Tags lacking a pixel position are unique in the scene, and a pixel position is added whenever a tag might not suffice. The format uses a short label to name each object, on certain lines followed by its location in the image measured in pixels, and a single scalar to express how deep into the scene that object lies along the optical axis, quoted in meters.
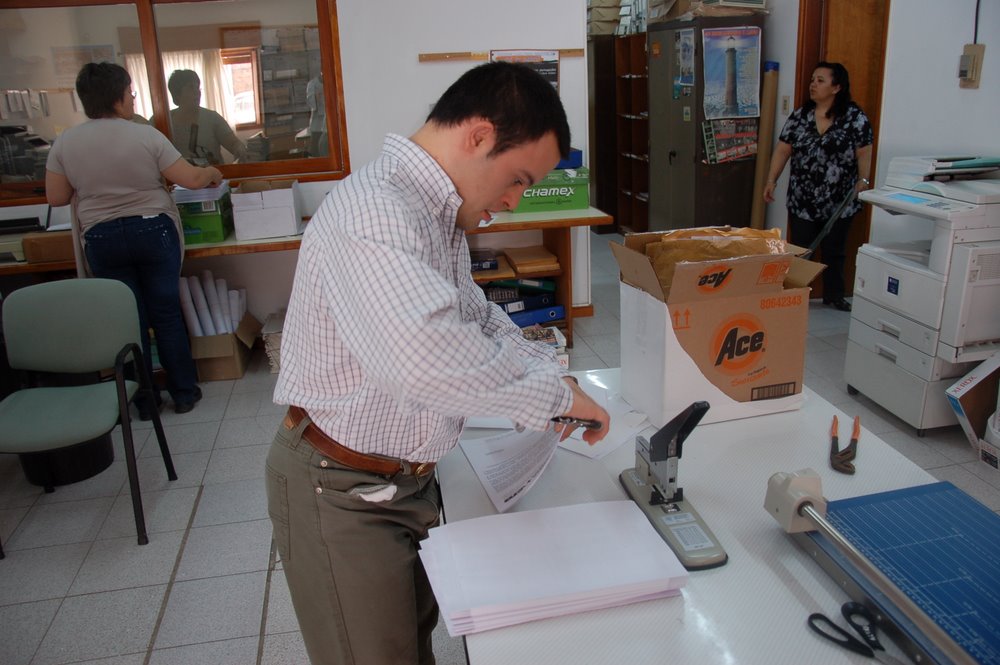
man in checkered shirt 0.93
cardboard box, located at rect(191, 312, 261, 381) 3.97
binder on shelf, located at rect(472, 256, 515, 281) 4.05
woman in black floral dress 4.31
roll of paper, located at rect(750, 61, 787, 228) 5.11
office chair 2.72
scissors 0.95
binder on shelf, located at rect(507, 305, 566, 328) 4.22
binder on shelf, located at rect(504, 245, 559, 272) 4.12
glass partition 3.93
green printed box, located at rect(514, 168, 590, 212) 4.05
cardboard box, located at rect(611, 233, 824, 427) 1.46
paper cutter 0.94
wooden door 4.51
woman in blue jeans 3.17
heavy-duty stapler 1.13
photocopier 2.79
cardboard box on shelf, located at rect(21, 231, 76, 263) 3.56
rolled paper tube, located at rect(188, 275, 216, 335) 3.93
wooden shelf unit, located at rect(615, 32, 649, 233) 6.58
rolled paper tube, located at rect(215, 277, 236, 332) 3.99
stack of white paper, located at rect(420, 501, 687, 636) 1.02
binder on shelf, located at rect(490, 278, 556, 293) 4.26
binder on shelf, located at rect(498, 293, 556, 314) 4.23
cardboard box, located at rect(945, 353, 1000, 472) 2.82
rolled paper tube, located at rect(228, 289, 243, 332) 4.03
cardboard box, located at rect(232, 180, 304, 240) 3.74
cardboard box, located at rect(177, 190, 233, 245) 3.74
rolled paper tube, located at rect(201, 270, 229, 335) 3.97
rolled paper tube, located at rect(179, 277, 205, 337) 3.87
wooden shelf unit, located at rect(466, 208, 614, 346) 3.89
